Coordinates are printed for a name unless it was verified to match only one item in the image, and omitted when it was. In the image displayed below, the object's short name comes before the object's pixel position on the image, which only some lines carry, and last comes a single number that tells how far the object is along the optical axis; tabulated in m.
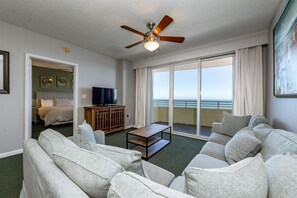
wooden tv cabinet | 3.66
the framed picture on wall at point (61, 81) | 6.69
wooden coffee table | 2.60
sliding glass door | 3.62
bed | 4.85
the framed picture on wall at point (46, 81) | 6.15
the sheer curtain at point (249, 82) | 2.84
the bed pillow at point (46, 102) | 5.77
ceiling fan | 2.13
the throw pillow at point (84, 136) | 1.54
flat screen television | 3.98
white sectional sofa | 0.60
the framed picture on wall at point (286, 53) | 1.46
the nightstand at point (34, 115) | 5.42
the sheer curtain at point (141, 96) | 4.84
